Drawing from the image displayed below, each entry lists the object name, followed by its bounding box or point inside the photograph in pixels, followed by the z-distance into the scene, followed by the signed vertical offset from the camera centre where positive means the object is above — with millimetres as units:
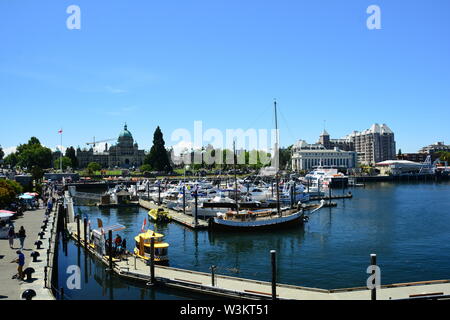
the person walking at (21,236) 28544 -4778
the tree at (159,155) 157862 +3796
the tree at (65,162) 178625 +2040
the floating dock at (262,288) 22469 -7305
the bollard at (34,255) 25492 -5361
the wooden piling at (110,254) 29781 -6329
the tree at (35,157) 153875 +3822
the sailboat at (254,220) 49781 -6985
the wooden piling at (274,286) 21625 -6438
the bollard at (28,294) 17312 -5291
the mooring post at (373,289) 20828 -6437
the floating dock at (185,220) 50400 -7404
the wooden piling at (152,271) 26609 -6828
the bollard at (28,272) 21583 -5435
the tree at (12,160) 183788 +3564
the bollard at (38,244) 28942 -5368
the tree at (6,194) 43500 -2743
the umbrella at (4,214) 32381 -3629
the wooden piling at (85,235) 36750 -6117
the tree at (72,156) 190875 +4937
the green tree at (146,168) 164875 -1177
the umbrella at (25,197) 50194 -3521
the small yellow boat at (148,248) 31688 -6479
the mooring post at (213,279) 25000 -6978
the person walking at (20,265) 21562 -5080
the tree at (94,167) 184212 -389
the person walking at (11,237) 29116 -4841
